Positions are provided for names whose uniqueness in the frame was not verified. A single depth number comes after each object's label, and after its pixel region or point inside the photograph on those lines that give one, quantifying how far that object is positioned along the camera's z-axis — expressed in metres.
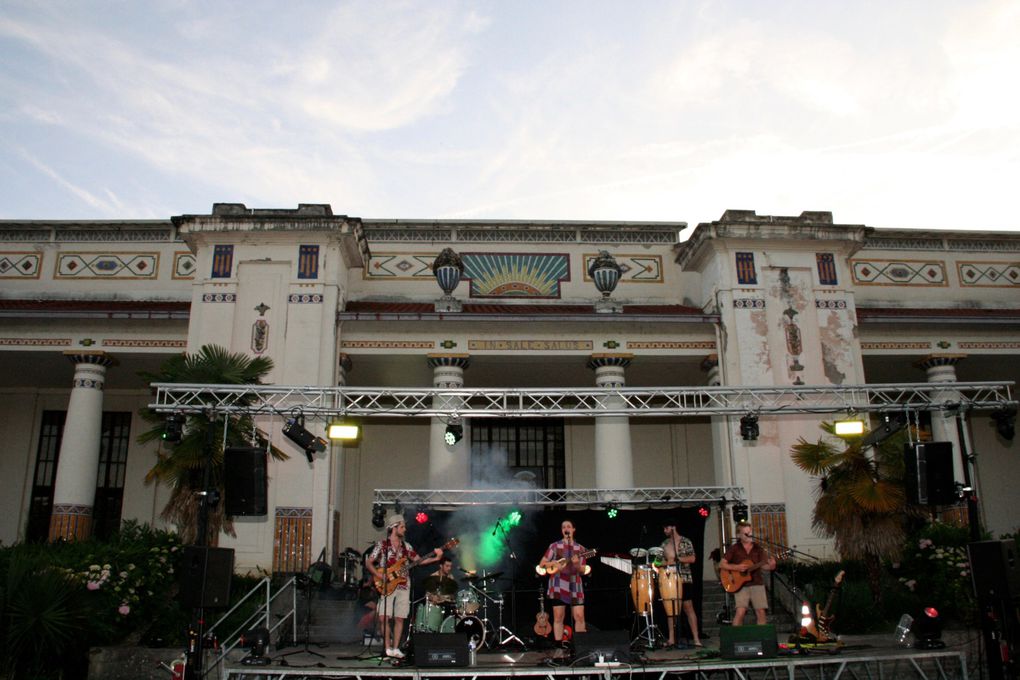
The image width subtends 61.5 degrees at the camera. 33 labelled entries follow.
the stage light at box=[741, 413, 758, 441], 14.69
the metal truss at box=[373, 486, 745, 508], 17.62
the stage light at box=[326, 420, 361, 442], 13.91
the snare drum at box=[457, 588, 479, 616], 13.35
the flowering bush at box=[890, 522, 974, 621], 14.69
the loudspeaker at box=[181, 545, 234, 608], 11.39
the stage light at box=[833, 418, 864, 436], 14.16
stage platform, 10.29
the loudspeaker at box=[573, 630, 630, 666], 10.64
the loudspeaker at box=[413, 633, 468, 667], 10.58
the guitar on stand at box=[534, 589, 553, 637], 13.55
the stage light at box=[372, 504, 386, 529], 17.26
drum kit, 13.28
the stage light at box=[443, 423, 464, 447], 14.67
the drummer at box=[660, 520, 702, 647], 13.44
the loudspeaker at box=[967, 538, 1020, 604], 11.22
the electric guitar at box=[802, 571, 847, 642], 12.32
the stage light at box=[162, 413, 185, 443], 13.52
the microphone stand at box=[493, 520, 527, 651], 13.79
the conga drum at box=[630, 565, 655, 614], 13.40
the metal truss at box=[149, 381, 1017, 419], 13.80
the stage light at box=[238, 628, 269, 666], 11.59
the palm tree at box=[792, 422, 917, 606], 15.27
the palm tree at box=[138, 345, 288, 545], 14.60
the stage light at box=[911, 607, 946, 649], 11.83
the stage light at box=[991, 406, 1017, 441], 13.77
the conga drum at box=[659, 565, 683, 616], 13.48
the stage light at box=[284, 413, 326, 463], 13.72
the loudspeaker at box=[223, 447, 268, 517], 12.62
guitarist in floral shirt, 12.66
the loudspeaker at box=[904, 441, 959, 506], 12.81
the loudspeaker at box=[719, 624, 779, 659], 10.78
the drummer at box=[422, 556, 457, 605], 13.37
